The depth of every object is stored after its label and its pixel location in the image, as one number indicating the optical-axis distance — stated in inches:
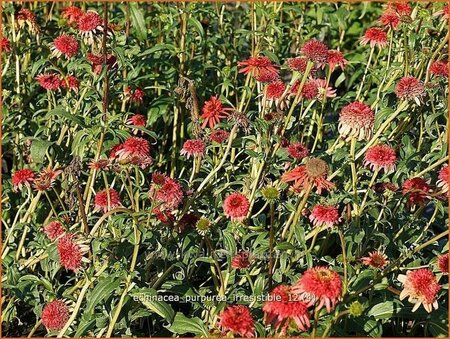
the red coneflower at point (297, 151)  73.5
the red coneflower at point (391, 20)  89.6
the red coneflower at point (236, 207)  65.9
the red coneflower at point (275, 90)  76.4
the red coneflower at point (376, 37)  90.3
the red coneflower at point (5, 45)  91.4
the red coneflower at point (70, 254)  62.1
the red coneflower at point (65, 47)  83.3
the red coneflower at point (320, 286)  51.3
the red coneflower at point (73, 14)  93.3
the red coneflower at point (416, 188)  71.7
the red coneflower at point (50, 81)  83.6
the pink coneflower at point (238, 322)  54.4
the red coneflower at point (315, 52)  70.0
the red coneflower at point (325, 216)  66.0
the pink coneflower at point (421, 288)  57.2
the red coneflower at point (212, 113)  80.4
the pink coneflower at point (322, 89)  85.3
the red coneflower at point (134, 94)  87.7
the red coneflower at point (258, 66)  81.8
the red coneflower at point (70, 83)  84.2
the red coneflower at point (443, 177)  71.9
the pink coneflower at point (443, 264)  66.3
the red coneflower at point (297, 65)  73.8
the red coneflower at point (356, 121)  68.6
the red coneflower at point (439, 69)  80.7
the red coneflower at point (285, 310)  51.9
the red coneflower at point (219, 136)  76.0
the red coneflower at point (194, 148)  72.3
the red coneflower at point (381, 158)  70.8
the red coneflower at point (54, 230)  71.8
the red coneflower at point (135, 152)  65.6
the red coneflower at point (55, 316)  64.4
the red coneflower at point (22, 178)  76.5
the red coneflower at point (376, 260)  66.8
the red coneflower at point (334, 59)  81.6
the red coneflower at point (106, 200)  70.1
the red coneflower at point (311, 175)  56.8
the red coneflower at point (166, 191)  64.6
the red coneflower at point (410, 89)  74.1
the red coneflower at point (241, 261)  66.9
